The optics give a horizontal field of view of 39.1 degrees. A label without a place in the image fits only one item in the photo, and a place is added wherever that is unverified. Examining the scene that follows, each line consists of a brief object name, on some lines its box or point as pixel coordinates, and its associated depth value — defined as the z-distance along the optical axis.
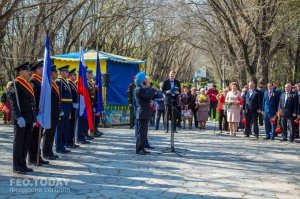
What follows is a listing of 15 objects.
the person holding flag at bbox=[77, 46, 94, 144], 11.34
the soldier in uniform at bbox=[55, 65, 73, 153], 10.32
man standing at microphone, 14.31
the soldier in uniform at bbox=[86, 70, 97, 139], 12.88
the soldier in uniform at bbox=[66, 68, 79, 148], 11.12
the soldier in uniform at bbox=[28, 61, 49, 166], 8.75
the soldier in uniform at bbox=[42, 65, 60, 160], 9.39
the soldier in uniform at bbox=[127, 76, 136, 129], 15.77
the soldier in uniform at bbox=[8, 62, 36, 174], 7.76
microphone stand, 10.55
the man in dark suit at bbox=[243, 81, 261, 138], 14.52
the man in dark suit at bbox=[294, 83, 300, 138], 13.93
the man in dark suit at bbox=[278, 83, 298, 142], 13.77
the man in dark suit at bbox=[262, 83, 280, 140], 14.40
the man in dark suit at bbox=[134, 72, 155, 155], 10.24
